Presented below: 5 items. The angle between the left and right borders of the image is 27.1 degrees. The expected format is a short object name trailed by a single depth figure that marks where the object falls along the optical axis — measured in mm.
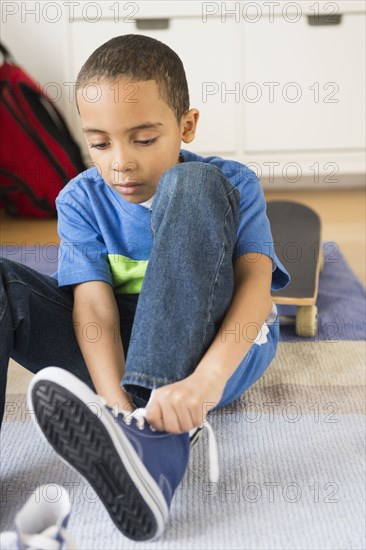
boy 754
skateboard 1439
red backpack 2490
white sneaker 683
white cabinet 2605
